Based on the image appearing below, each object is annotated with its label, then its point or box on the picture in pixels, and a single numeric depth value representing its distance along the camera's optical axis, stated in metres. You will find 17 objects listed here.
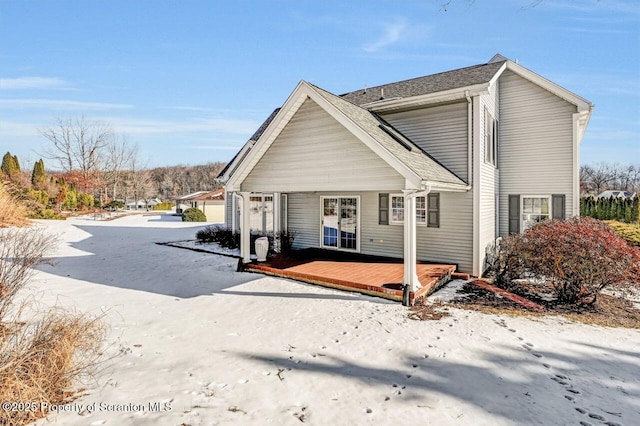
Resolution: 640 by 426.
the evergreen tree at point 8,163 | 34.34
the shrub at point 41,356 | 3.12
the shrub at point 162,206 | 48.53
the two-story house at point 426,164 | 7.91
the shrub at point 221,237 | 15.13
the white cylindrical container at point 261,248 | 10.61
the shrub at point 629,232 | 13.59
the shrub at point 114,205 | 38.75
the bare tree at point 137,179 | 48.88
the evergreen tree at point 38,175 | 34.22
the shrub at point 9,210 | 13.58
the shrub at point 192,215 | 28.34
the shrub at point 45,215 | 23.76
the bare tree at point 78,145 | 38.31
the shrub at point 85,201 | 37.47
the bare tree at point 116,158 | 42.78
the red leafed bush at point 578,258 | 6.71
